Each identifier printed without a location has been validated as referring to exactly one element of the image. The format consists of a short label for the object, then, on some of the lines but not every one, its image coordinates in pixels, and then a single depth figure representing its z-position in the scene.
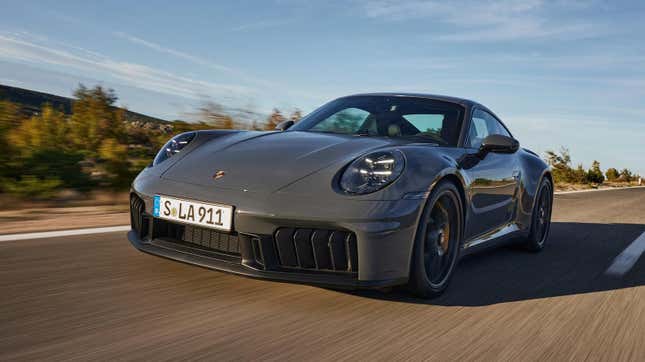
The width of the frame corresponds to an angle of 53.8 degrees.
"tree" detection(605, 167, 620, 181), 47.14
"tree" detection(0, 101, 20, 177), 6.09
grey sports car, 2.93
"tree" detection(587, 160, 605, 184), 31.68
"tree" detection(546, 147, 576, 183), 28.45
